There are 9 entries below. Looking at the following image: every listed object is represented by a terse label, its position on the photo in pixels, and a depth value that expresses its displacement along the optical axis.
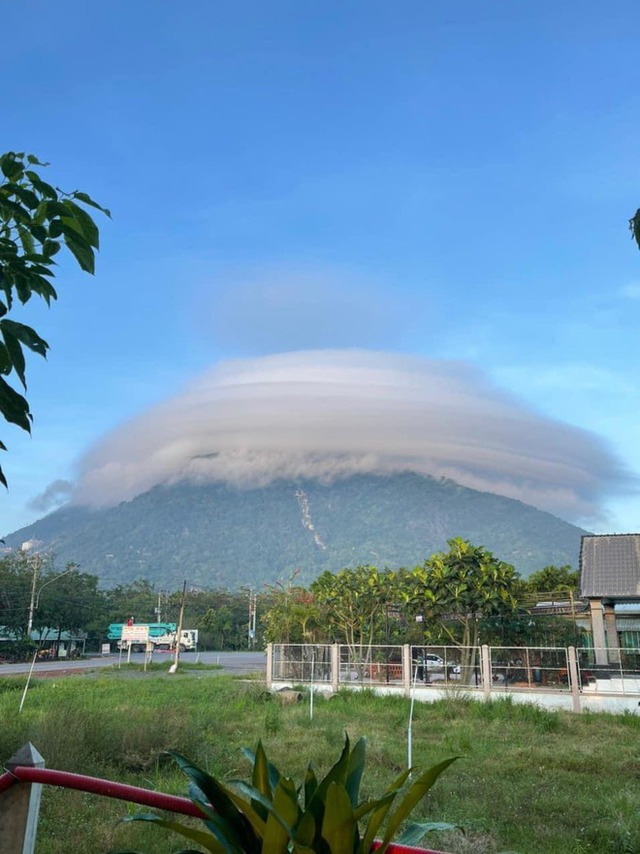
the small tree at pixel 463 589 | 21.89
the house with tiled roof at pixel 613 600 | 19.70
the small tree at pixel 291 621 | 28.50
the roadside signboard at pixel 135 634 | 48.34
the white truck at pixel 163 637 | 59.41
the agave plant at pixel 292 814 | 1.80
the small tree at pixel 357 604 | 27.42
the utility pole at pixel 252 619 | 72.75
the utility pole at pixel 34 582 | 48.97
